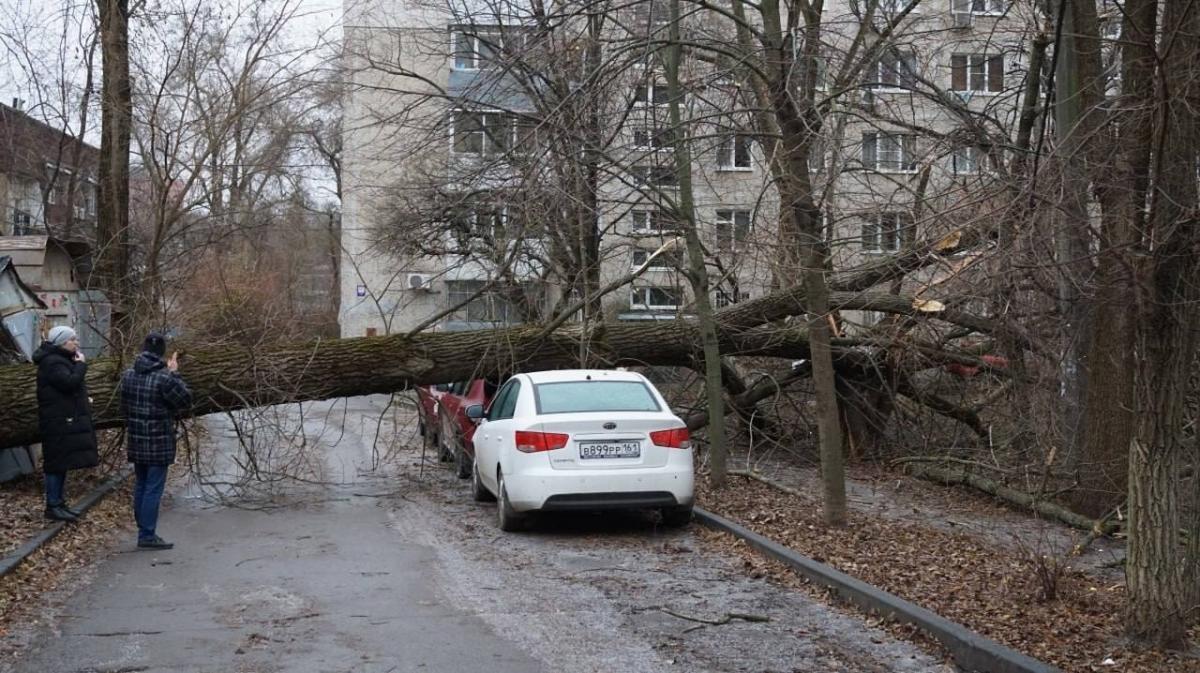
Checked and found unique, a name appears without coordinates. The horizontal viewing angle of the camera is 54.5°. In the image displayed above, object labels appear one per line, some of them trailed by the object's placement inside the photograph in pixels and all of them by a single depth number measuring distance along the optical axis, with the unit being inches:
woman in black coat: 401.7
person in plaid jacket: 390.9
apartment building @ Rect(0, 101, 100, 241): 828.6
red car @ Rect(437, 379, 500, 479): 573.3
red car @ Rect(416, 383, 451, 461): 693.3
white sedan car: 404.5
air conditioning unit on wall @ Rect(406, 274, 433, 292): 1252.5
